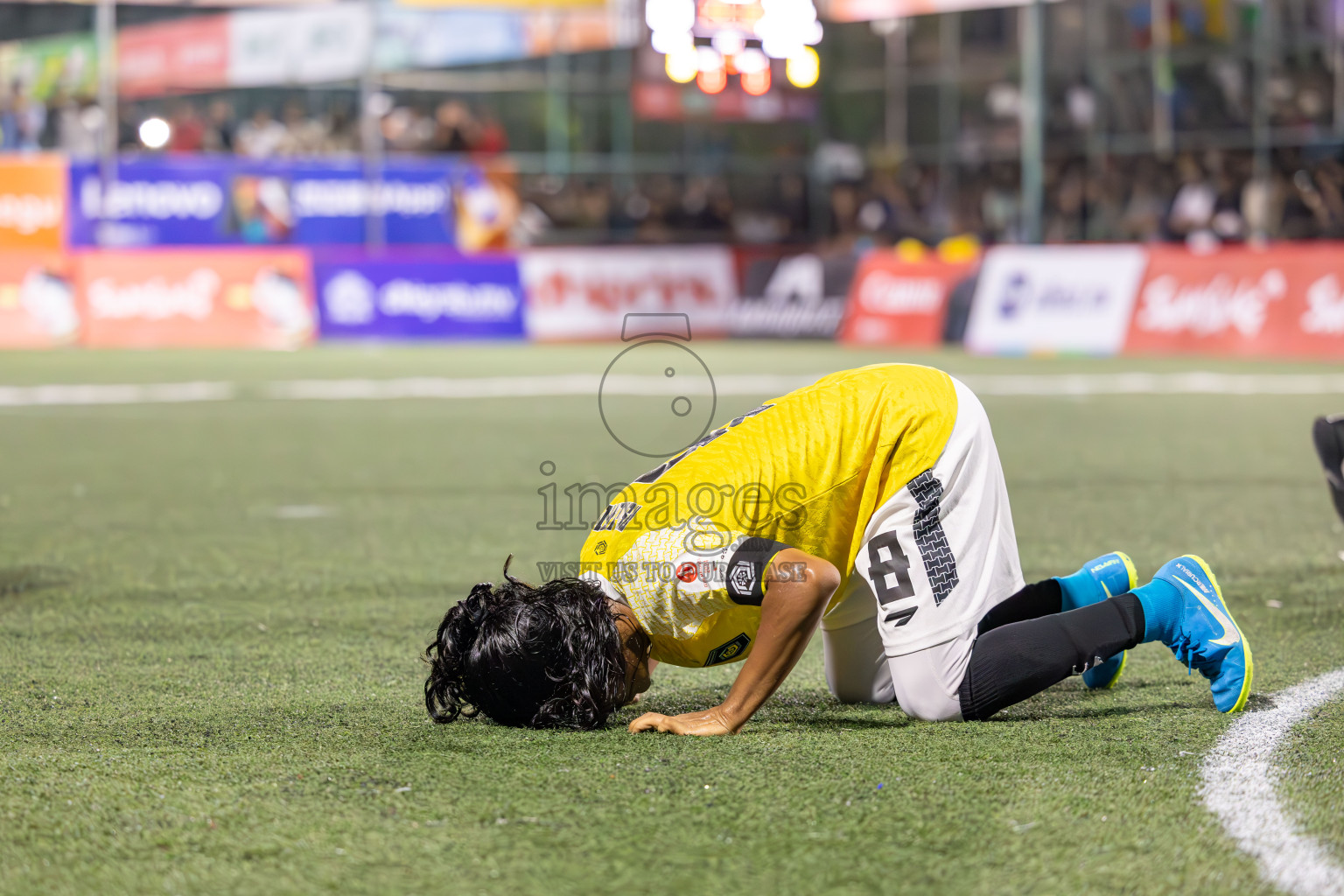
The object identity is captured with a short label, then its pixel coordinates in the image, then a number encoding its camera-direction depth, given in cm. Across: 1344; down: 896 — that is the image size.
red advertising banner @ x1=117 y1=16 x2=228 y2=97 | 2878
